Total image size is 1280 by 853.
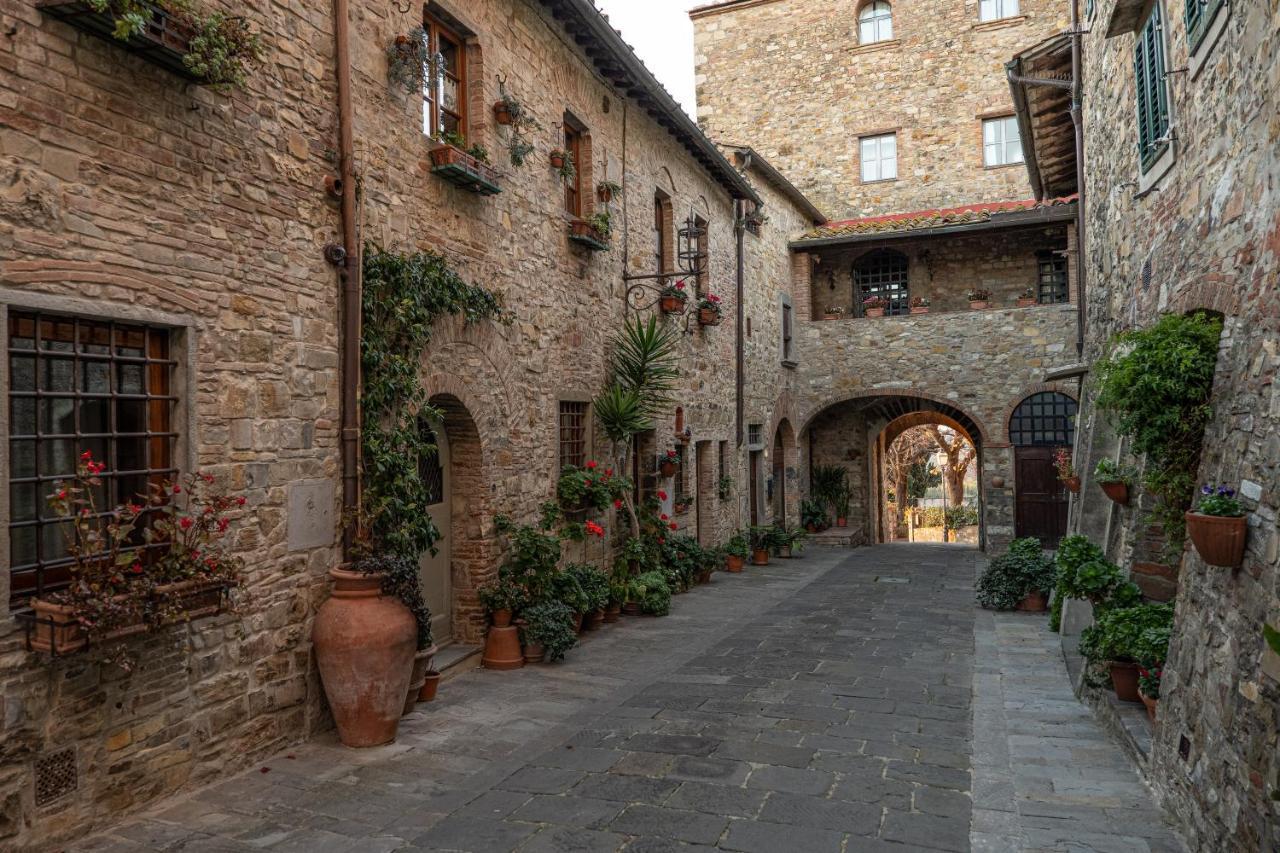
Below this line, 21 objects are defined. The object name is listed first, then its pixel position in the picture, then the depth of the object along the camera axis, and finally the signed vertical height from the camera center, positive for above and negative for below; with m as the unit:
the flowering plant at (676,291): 11.51 +1.87
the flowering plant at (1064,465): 9.98 -0.51
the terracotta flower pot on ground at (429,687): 6.30 -1.85
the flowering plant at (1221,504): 4.02 -0.37
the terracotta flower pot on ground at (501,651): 7.30 -1.85
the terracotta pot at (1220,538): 3.89 -0.51
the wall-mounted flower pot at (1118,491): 7.03 -0.53
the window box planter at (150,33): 3.93 +1.92
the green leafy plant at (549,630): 7.36 -1.69
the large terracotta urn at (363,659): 5.25 -1.37
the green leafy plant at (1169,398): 5.30 +0.18
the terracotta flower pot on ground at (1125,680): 5.54 -1.63
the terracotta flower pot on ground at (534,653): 7.44 -1.90
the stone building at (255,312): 3.94 +0.72
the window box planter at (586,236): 9.11 +2.08
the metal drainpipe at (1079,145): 10.27 +3.55
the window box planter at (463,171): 6.79 +2.09
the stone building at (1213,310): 3.56 +0.61
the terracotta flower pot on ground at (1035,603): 10.09 -2.05
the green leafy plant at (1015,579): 10.11 -1.77
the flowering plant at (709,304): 12.97 +1.89
